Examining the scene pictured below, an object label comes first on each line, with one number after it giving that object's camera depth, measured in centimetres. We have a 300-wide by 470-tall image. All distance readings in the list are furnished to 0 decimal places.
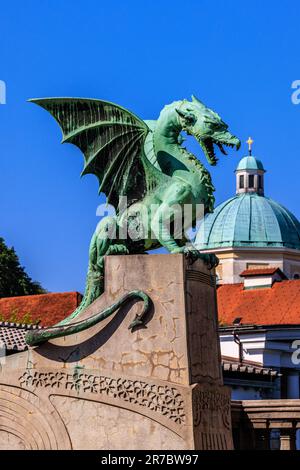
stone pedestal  1655
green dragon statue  1778
